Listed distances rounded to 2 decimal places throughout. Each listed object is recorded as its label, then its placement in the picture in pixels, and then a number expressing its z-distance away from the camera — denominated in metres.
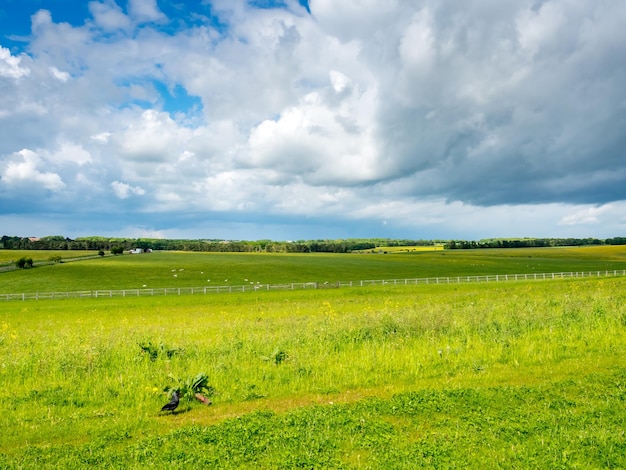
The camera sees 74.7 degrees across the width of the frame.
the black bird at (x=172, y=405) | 7.34
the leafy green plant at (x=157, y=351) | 10.77
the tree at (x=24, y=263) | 92.19
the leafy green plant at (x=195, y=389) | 7.82
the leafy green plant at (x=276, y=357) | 10.12
